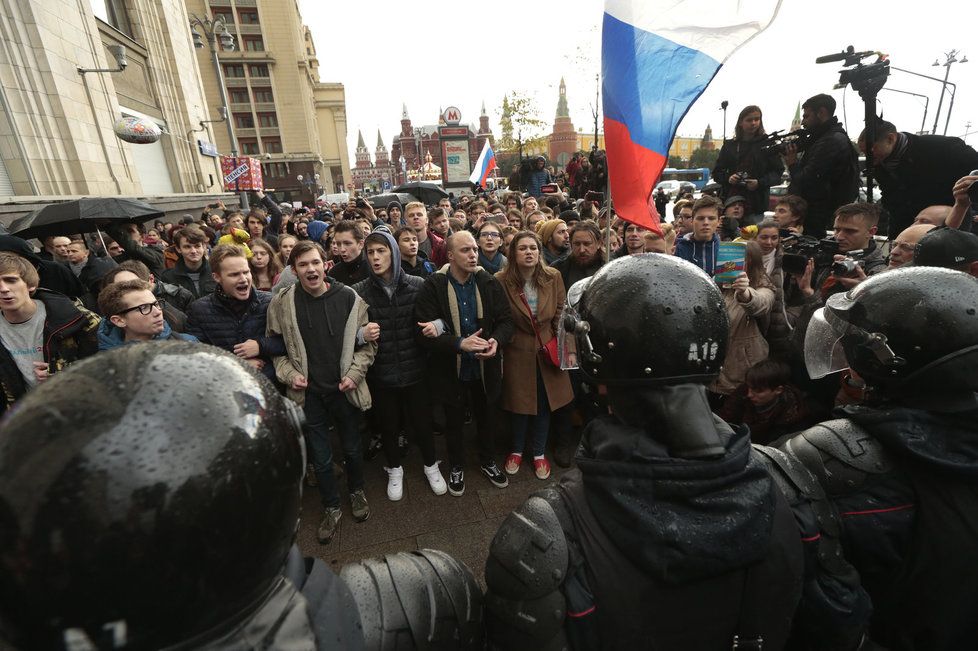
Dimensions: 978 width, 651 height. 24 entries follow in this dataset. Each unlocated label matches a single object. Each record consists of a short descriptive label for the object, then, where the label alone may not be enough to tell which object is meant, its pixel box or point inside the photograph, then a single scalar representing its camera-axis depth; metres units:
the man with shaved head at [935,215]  3.46
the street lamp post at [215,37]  13.38
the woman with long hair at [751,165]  5.79
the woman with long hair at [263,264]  4.41
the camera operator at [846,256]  3.17
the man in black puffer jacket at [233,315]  3.08
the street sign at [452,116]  50.00
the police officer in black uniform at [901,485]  1.20
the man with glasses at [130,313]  2.45
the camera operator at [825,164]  4.70
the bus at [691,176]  33.86
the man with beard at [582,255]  4.06
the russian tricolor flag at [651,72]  2.65
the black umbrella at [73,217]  5.09
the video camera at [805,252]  3.49
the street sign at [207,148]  19.93
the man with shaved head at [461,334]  3.41
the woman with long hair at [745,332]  3.32
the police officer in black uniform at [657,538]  0.99
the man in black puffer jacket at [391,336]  3.43
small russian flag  14.76
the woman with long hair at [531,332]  3.65
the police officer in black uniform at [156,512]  0.54
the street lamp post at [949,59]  24.97
